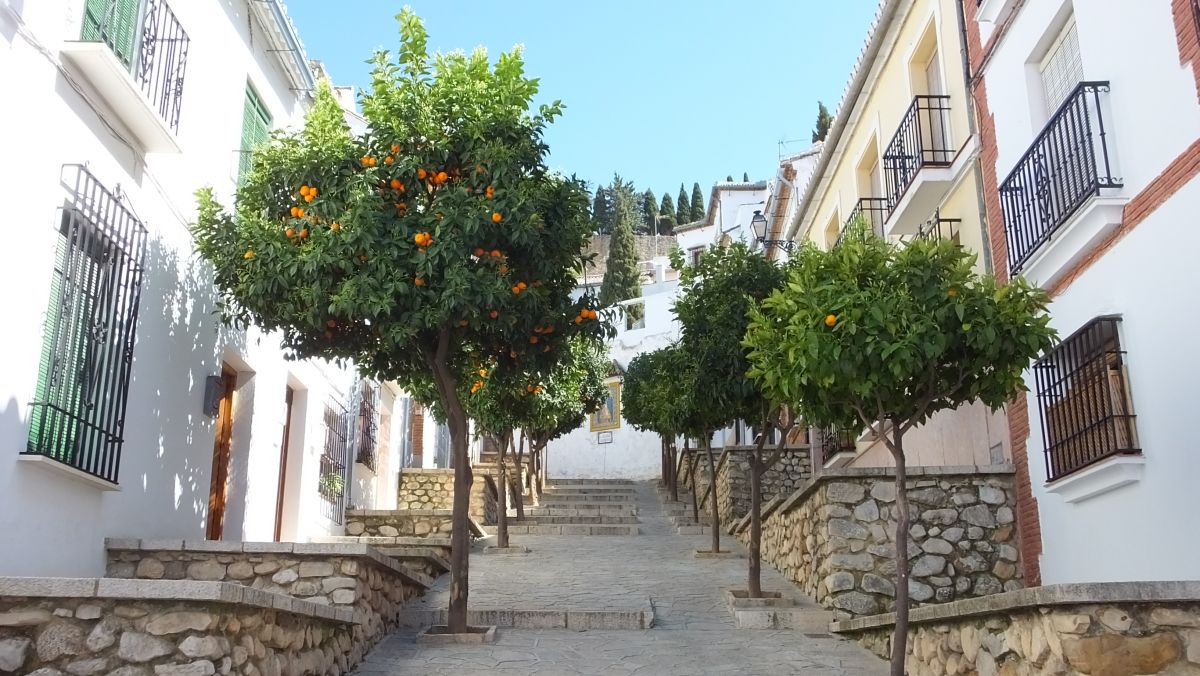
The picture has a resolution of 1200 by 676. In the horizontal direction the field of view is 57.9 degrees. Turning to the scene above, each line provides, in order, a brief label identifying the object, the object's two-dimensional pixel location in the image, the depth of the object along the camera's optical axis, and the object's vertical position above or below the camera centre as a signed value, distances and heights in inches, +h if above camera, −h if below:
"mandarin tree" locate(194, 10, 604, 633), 336.8 +98.3
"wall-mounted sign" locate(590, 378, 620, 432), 1537.9 +175.7
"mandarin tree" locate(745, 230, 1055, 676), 273.7 +51.4
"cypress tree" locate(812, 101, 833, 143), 1812.1 +703.7
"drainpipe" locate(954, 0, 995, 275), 425.1 +162.7
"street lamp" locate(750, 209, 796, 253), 790.5 +233.1
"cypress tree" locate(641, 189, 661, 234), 2706.7 +815.5
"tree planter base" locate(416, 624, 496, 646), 341.1 -29.7
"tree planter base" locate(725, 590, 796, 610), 413.4 -23.2
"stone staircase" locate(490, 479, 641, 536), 757.9 +23.8
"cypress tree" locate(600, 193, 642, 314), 1798.7 +474.8
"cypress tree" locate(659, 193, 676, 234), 2667.8 +797.1
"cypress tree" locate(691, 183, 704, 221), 2591.0 +804.3
